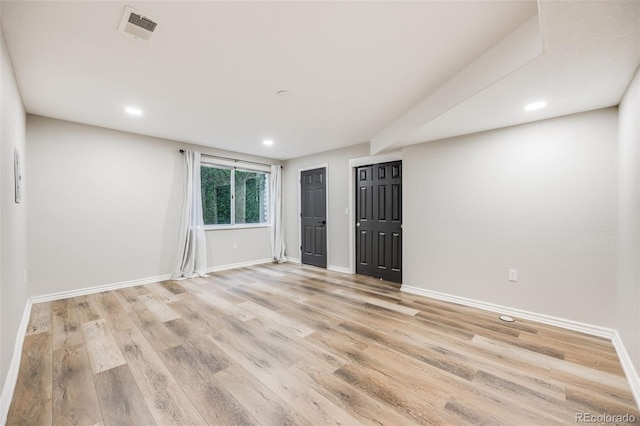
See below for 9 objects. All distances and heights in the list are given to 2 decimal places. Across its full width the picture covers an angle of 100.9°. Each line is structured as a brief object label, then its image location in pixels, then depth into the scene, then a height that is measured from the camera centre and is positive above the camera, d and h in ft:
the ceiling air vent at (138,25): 5.27 +3.91
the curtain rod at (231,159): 16.01 +3.34
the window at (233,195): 16.53 +1.01
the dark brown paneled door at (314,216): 17.48 -0.44
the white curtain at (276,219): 19.49 -0.67
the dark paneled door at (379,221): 14.02 -0.64
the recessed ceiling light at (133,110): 10.04 +3.91
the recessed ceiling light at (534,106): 7.42 +2.95
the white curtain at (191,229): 14.75 -1.04
